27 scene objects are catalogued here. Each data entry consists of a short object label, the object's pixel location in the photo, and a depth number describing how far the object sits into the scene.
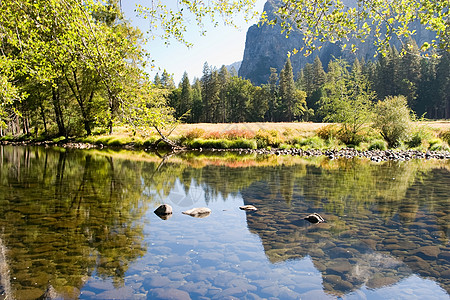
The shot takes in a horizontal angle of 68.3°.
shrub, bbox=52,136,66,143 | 39.76
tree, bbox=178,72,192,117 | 89.19
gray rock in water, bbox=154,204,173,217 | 9.40
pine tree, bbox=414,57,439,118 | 73.69
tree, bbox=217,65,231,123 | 89.69
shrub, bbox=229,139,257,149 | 35.32
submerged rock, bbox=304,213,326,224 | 8.69
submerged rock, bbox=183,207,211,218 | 9.50
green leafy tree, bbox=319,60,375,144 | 34.31
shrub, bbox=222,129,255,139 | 36.72
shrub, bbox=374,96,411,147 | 32.38
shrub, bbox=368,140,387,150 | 33.16
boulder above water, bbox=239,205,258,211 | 9.98
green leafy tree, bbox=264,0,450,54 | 4.62
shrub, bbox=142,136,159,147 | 36.81
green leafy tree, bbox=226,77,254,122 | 87.25
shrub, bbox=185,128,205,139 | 36.97
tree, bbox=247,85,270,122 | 87.19
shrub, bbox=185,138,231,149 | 35.91
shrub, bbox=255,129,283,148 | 35.59
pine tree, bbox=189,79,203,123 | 91.31
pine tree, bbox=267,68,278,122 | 90.31
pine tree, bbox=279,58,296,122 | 84.62
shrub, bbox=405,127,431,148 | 33.47
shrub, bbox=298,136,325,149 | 34.25
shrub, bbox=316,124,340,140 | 36.59
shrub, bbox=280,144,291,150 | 34.45
